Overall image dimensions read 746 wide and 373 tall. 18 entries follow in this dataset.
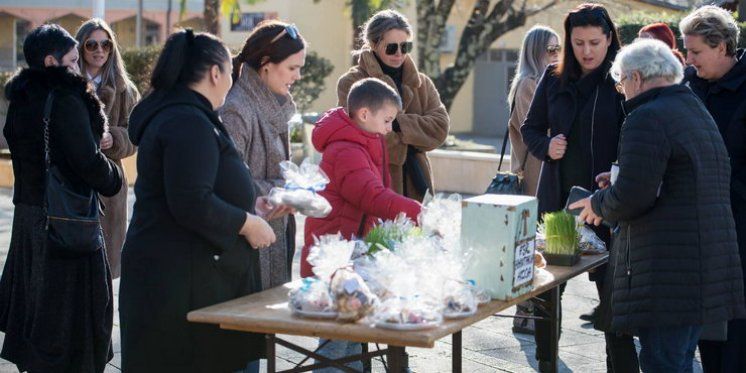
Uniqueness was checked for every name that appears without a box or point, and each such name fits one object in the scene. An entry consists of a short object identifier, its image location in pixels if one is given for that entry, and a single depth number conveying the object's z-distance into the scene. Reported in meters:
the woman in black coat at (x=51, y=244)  4.82
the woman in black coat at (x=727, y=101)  5.00
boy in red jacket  4.53
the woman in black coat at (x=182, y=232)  3.70
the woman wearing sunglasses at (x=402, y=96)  5.96
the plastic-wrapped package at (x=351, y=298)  3.40
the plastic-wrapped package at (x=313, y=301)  3.47
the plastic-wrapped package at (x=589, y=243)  4.96
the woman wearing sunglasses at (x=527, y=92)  6.69
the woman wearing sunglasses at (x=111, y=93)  6.01
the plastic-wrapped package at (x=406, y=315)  3.32
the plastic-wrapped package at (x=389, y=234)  4.02
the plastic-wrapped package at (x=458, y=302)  3.51
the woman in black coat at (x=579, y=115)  5.46
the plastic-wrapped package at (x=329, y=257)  3.62
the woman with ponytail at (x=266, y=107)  4.45
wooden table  3.30
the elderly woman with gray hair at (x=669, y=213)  4.12
